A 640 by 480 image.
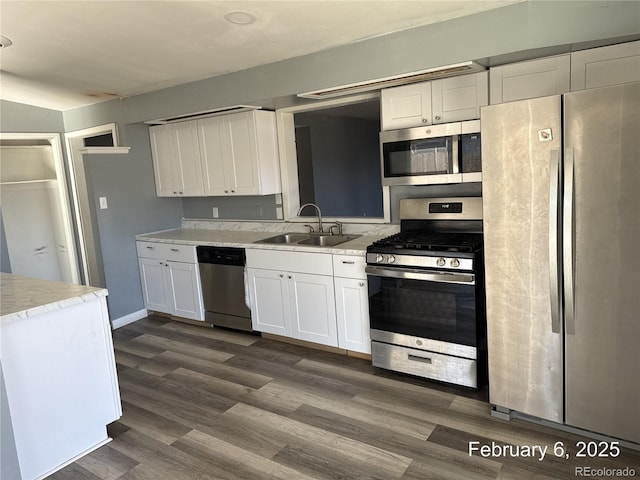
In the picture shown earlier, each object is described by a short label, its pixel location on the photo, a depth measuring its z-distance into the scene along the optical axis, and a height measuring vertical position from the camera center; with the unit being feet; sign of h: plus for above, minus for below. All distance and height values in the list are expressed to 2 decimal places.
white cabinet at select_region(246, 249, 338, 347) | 11.26 -2.89
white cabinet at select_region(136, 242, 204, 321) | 13.99 -2.75
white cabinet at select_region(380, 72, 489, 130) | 9.68 +1.66
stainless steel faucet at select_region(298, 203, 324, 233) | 13.15 -1.19
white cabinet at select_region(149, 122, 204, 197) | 14.85 +1.18
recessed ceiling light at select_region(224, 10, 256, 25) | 9.03 +3.55
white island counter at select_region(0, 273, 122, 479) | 6.88 -2.89
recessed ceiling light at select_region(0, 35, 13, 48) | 10.43 +3.94
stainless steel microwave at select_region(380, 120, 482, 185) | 9.66 +0.47
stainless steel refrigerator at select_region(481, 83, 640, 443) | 6.53 -1.40
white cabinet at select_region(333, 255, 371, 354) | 10.60 -2.93
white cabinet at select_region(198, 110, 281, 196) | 13.35 +1.14
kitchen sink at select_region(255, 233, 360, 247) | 12.53 -1.59
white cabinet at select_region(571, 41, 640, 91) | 7.76 +1.71
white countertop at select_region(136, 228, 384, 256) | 10.98 -1.49
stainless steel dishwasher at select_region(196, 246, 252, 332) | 12.98 -2.85
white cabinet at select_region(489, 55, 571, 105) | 8.45 +1.74
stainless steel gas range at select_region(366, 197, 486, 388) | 8.94 -2.63
